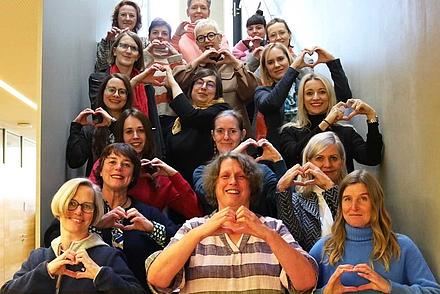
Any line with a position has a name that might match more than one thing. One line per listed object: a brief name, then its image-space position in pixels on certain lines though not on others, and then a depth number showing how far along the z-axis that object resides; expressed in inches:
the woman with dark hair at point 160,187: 103.0
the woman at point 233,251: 72.6
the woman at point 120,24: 147.3
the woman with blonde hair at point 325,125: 105.2
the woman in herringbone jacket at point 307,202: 88.5
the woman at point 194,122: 118.6
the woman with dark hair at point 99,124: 112.6
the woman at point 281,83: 119.6
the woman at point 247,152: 97.5
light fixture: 155.7
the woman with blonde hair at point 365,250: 74.8
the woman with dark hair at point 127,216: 87.8
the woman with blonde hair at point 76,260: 76.5
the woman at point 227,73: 132.5
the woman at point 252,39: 161.5
